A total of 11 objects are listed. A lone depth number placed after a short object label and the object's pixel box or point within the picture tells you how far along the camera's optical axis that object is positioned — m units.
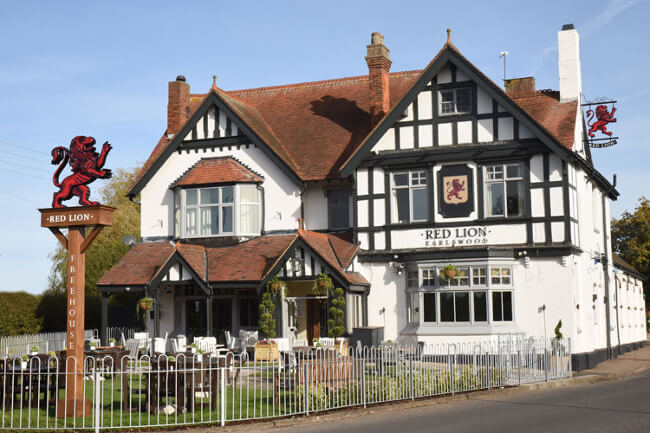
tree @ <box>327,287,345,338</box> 24.34
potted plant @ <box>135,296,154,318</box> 25.64
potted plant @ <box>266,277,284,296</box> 24.77
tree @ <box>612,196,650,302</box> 54.00
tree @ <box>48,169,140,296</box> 40.22
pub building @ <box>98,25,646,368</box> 24.55
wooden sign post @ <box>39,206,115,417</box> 14.77
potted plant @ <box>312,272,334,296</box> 24.05
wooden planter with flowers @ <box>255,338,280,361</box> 22.89
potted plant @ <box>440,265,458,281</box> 24.52
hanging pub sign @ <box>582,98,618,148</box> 27.38
